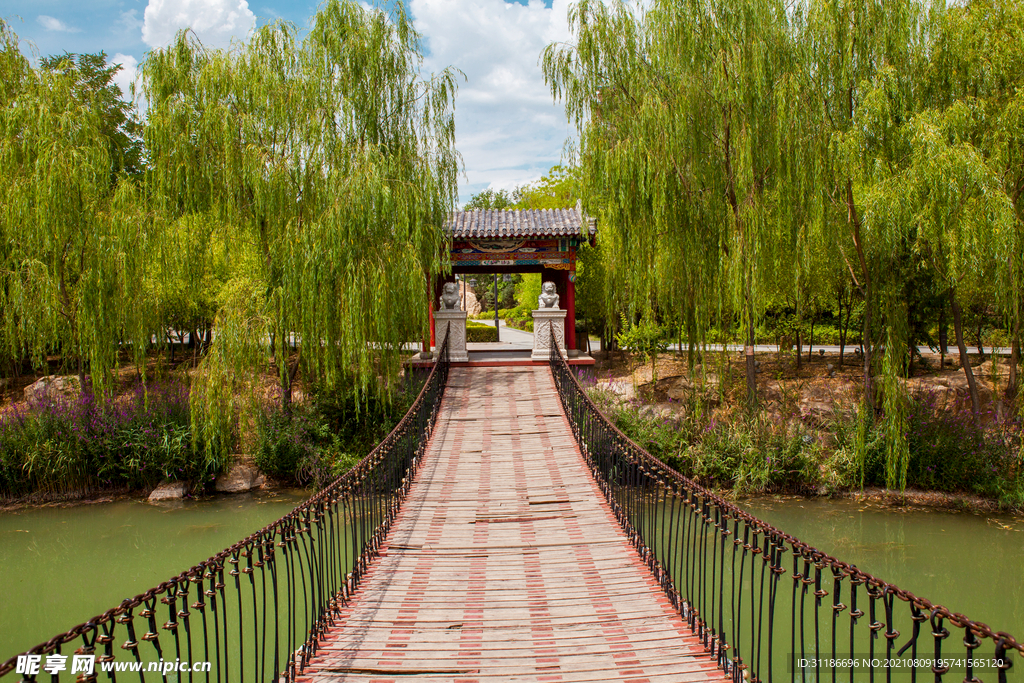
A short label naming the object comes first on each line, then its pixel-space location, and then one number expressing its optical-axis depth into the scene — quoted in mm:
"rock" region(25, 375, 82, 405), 10273
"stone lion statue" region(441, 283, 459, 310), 12531
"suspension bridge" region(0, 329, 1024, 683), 3490
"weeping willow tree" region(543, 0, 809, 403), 9523
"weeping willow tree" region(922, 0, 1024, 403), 7805
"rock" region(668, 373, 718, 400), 10970
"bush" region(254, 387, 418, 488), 9945
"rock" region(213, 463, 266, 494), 9906
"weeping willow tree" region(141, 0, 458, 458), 9602
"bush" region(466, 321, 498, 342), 22609
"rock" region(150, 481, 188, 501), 9570
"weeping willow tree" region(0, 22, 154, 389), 9234
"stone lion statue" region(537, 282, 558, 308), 12594
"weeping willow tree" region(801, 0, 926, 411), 8617
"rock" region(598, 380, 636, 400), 11588
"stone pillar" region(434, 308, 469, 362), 12438
